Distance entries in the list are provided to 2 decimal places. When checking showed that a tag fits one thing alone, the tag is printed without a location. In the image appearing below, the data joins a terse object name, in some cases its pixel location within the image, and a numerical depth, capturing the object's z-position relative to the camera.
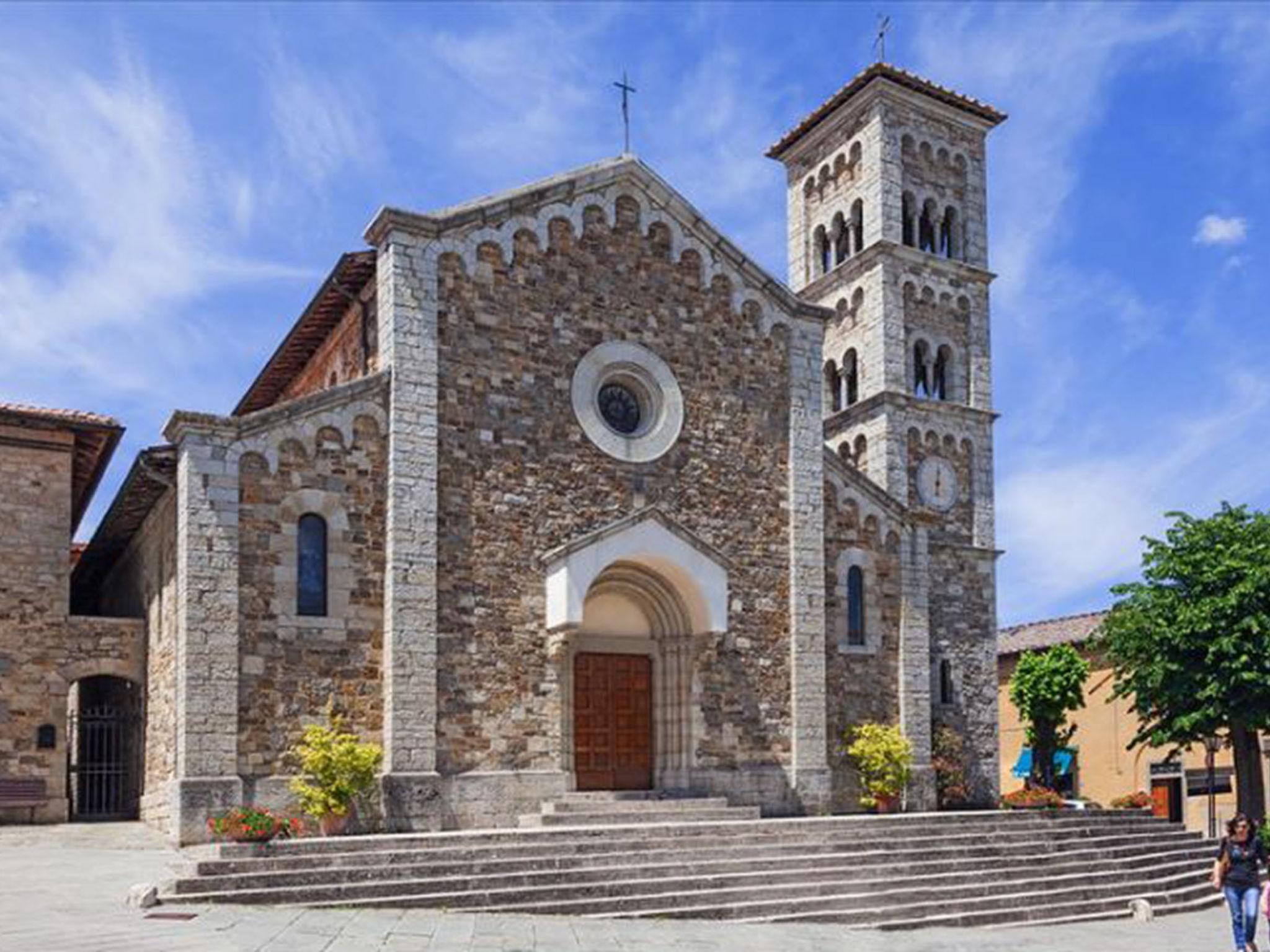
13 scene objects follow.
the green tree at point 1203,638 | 29.41
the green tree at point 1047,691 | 37.09
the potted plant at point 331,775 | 20.45
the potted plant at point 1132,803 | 28.38
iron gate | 26.14
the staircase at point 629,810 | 22.00
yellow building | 42.91
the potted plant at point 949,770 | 27.78
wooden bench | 23.84
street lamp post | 34.69
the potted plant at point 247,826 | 17.17
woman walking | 15.95
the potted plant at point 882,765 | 26.20
